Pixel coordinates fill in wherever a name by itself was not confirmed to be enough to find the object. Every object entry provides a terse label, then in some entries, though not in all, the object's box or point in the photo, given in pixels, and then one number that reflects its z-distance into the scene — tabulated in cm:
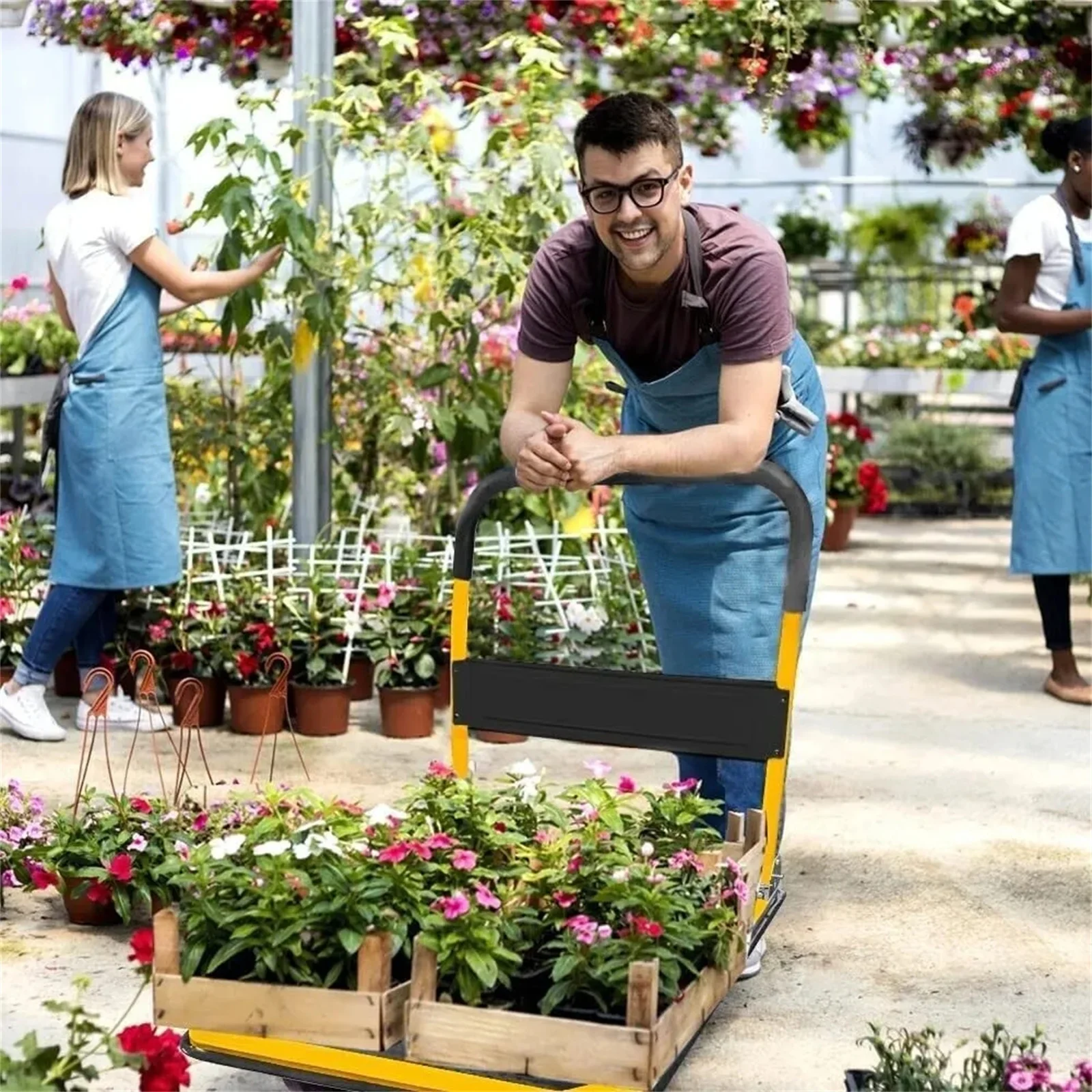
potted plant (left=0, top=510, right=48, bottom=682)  538
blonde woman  488
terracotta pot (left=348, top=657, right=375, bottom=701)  523
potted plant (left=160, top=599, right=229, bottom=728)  504
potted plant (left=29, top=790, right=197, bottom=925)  338
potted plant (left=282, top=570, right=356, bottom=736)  498
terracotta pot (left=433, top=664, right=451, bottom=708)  512
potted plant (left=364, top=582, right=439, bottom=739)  499
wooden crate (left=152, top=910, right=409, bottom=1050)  258
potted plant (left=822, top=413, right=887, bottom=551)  848
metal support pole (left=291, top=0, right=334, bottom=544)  552
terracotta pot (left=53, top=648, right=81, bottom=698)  544
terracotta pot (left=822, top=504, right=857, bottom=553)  849
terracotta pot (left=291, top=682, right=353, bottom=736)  497
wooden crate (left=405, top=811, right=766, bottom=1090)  251
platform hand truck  296
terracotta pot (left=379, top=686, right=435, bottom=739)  498
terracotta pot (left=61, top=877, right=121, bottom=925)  350
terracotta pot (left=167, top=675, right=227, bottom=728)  504
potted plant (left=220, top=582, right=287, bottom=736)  495
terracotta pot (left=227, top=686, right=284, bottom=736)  497
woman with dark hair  534
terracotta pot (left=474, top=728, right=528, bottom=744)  497
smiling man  292
